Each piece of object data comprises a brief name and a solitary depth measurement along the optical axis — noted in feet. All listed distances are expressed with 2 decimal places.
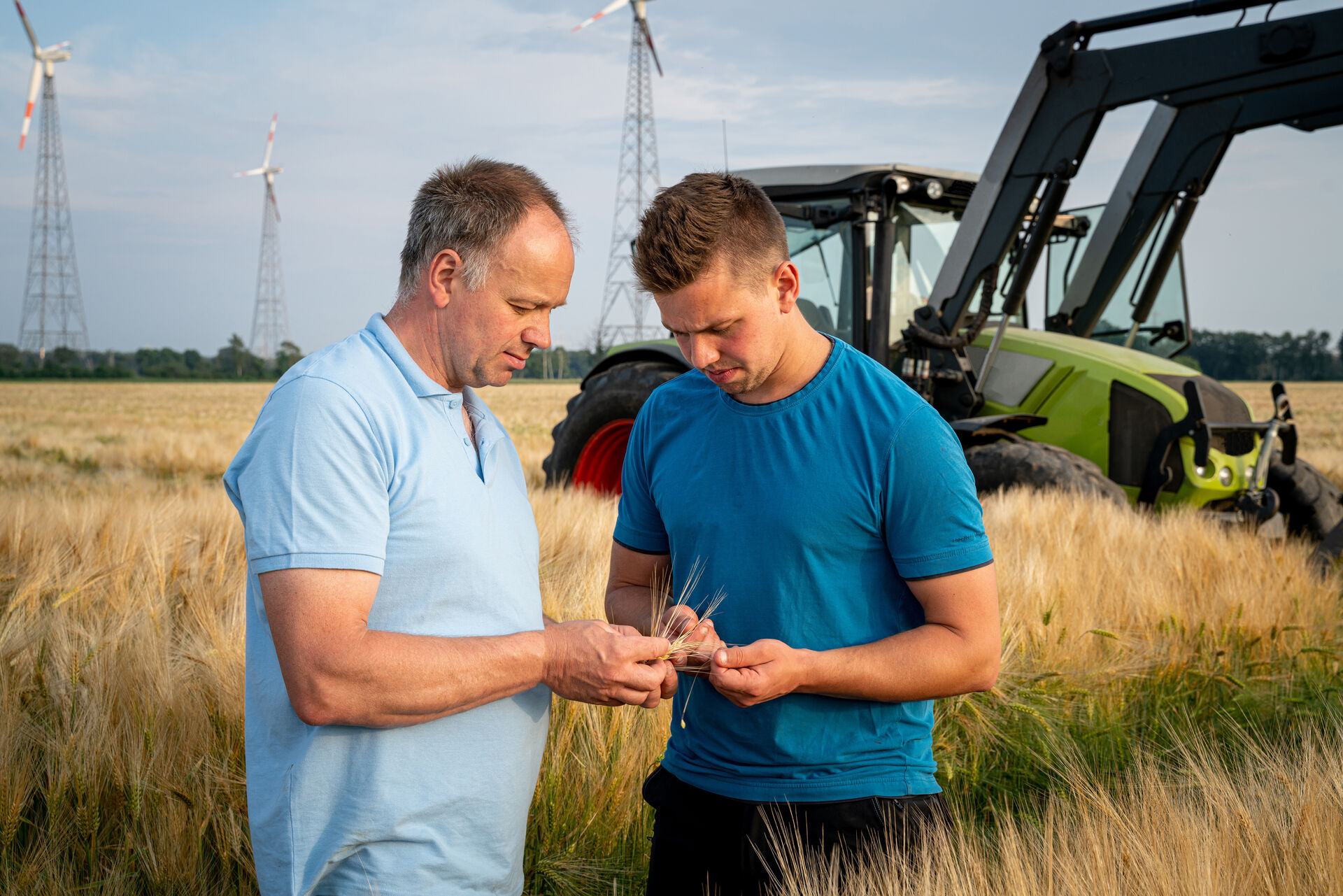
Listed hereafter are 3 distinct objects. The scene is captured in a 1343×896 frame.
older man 4.67
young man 5.45
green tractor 19.36
